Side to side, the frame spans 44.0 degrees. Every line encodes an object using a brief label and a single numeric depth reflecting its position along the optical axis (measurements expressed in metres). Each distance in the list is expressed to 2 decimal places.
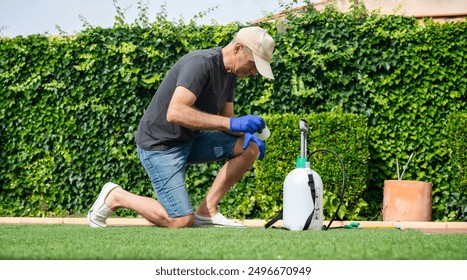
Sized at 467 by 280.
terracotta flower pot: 6.25
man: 3.95
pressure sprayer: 3.92
